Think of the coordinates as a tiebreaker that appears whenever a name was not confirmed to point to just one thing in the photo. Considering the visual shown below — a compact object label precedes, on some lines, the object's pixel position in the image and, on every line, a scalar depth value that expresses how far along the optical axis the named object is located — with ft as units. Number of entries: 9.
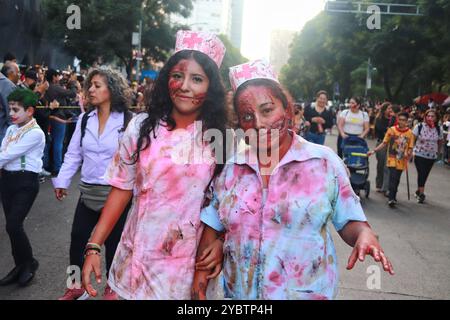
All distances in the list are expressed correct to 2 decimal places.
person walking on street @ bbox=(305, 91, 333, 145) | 33.55
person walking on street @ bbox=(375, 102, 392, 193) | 33.80
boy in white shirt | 13.98
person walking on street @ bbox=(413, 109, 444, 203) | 31.55
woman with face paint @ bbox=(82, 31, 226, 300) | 7.16
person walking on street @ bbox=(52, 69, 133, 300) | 12.14
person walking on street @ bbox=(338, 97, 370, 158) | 32.24
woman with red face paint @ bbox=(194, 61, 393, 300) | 6.34
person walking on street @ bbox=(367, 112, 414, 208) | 29.55
